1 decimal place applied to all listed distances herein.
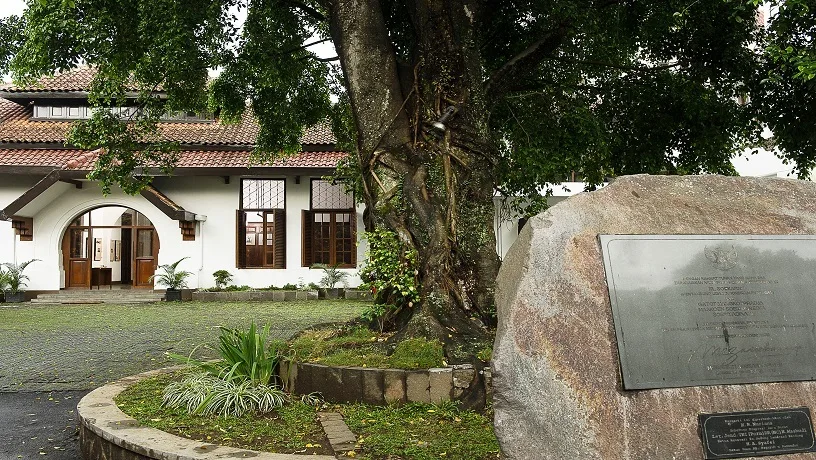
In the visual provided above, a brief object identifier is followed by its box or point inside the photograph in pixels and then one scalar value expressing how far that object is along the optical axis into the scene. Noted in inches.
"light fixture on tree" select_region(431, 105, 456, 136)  261.0
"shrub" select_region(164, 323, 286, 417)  207.2
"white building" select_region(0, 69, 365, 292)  780.0
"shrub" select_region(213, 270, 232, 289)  779.4
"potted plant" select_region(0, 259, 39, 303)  746.8
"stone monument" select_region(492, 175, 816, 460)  128.2
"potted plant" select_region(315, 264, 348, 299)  772.0
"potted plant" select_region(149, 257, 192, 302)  753.0
